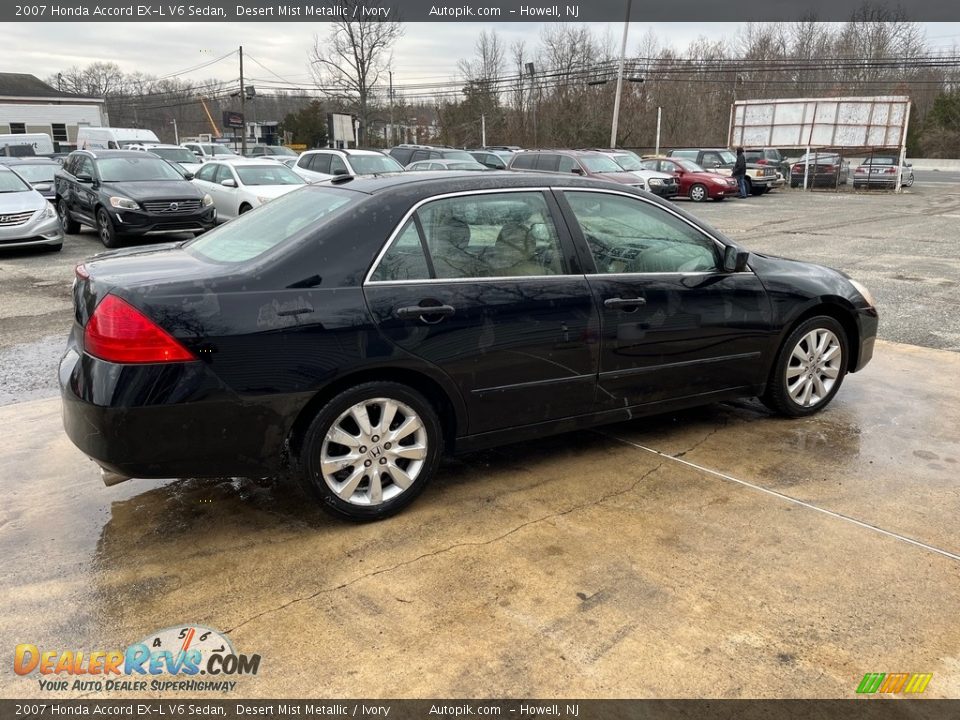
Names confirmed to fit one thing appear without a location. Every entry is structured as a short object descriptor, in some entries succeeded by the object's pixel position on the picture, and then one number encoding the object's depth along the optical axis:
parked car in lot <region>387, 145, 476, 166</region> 24.66
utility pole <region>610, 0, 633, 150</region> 32.59
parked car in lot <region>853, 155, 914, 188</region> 29.25
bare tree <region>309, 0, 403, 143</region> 47.12
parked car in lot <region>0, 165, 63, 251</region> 11.75
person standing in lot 24.94
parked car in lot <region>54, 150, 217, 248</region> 12.70
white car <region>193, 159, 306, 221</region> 14.33
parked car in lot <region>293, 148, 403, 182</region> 17.14
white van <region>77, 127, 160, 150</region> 29.77
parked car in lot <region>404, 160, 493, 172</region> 17.21
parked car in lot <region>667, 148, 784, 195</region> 26.89
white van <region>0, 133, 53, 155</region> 28.41
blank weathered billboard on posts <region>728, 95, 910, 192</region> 29.03
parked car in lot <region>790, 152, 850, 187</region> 29.89
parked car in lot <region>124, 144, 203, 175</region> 23.80
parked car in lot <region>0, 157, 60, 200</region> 18.38
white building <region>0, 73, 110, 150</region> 52.97
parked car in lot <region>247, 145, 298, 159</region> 36.97
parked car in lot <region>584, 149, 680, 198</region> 21.31
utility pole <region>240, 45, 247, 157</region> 47.56
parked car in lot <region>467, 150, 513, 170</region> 24.16
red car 24.38
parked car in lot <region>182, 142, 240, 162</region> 31.25
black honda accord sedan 3.10
